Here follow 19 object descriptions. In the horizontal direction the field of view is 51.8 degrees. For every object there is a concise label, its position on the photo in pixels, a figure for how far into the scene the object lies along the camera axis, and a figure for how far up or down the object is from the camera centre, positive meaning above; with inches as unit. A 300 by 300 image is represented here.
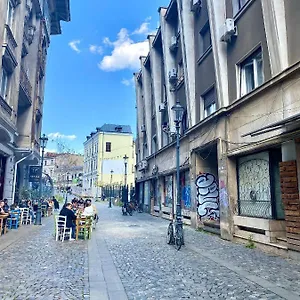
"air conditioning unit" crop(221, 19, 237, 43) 472.1 +259.0
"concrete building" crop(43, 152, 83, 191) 2405.3 +300.4
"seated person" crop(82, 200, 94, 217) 514.7 -17.0
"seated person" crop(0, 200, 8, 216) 509.3 -11.7
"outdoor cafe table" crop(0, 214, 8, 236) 498.6 -29.6
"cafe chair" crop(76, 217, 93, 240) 469.1 -39.3
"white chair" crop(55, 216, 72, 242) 456.1 -41.9
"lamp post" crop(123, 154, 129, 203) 1301.9 +28.1
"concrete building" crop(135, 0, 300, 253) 346.3 +123.3
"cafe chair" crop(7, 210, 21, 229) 601.9 -36.7
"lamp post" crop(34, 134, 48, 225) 818.8 +158.0
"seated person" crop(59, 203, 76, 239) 464.8 -22.9
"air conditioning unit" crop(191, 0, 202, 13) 630.1 +398.7
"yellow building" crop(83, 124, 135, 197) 2566.4 +383.1
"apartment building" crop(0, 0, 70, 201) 597.8 +271.0
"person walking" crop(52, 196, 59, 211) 1154.3 -11.4
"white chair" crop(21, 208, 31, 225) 683.4 -33.5
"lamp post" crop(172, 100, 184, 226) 426.3 +118.9
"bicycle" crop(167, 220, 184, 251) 399.5 -44.2
